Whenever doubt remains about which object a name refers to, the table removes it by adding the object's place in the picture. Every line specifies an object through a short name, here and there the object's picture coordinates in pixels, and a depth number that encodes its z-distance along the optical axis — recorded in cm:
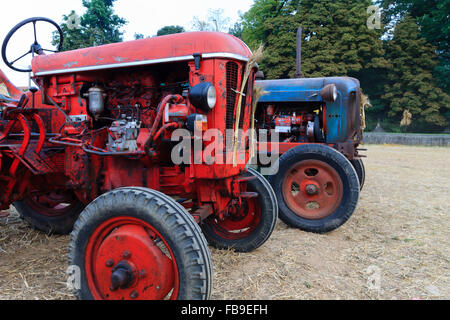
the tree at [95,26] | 2084
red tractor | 200
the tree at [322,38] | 2280
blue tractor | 413
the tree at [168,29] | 2611
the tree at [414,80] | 2405
